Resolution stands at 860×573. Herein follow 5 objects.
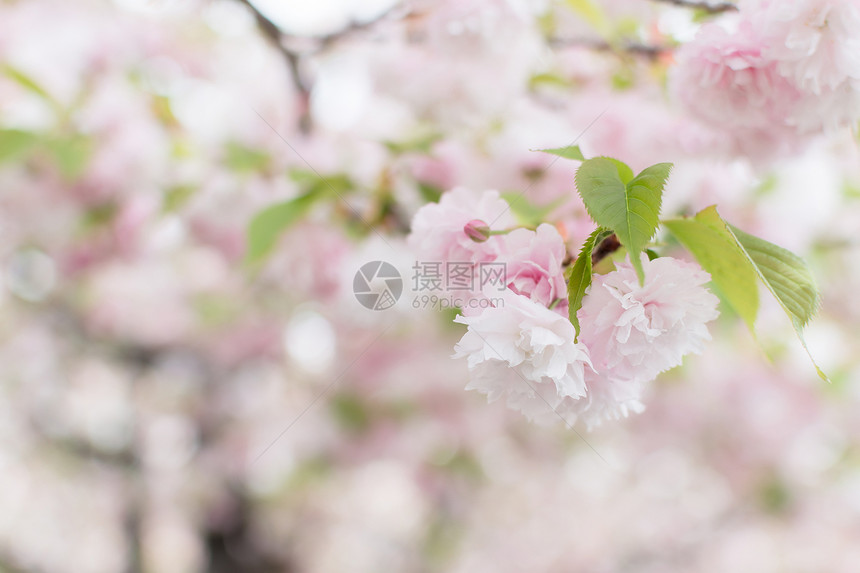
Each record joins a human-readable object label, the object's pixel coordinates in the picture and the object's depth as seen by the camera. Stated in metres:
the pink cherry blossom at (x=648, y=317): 0.36
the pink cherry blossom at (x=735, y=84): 0.48
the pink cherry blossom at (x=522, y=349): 0.35
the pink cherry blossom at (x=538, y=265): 0.39
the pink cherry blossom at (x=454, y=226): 0.44
